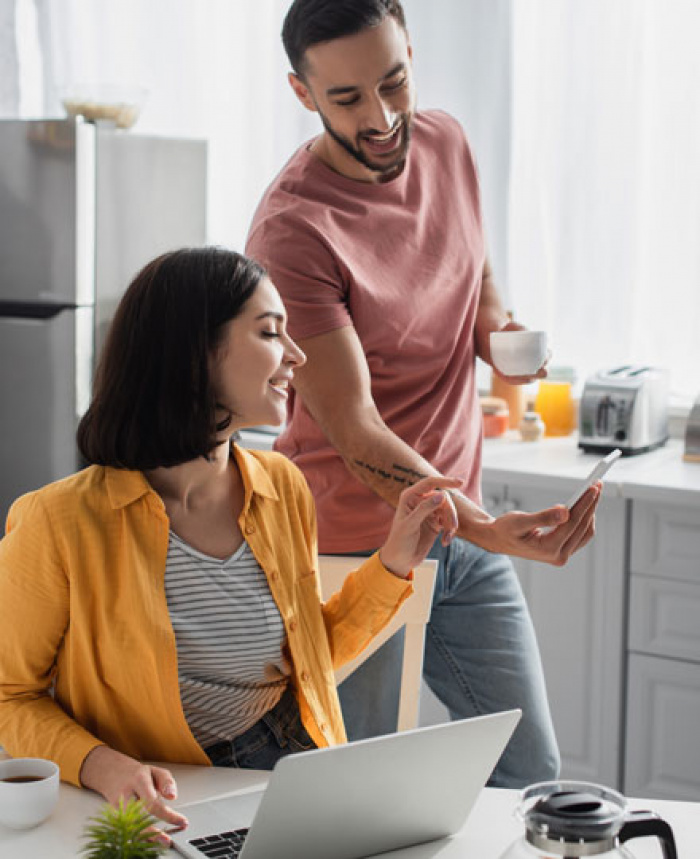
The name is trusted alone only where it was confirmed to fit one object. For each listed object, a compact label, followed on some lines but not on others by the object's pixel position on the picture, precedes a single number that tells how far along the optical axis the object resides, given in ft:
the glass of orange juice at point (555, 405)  10.11
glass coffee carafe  2.90
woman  4.66
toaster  9.14
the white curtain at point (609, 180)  9.81
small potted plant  2.99
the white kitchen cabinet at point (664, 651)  8.37
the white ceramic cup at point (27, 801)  3.87
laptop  3.40
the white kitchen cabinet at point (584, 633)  8.61
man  5.89
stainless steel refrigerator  10.07
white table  3.83
